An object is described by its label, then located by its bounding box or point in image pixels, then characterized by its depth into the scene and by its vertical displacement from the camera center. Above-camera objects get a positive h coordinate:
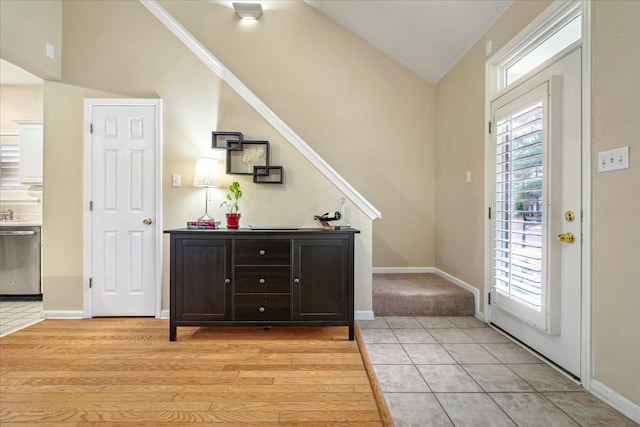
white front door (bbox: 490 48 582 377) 1.95 +0.02
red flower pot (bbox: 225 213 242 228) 2.75 -0.06
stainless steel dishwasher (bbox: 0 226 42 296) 3.71 -0.57
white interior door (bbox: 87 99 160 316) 3.06 +0.12
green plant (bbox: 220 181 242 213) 2.83 +0.15
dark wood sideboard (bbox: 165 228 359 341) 2.55 -0.53
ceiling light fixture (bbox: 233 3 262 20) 3.88 +2.55
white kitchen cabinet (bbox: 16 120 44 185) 4.07 +0.78
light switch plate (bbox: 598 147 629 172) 1.61 +0.30
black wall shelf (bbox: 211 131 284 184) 2.96 +0.54
